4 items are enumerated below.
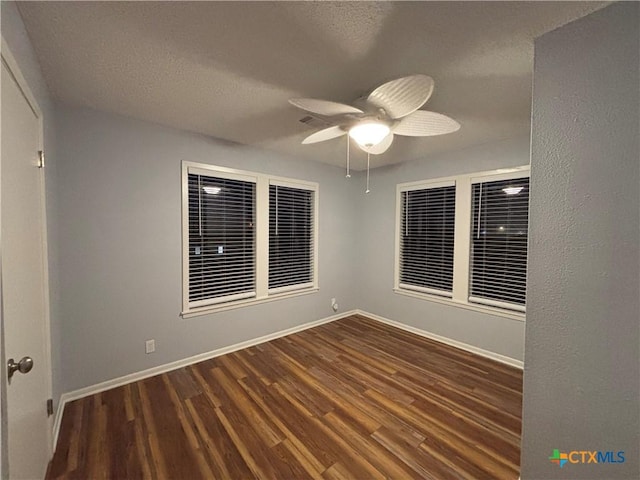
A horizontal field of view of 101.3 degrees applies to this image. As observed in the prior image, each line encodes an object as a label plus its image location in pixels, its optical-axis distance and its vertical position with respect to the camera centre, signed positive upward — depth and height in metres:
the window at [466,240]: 2.90 -0.11
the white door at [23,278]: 1.07 -0.25
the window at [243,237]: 2.88 -0.11
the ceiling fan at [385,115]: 1.42 +0.75
